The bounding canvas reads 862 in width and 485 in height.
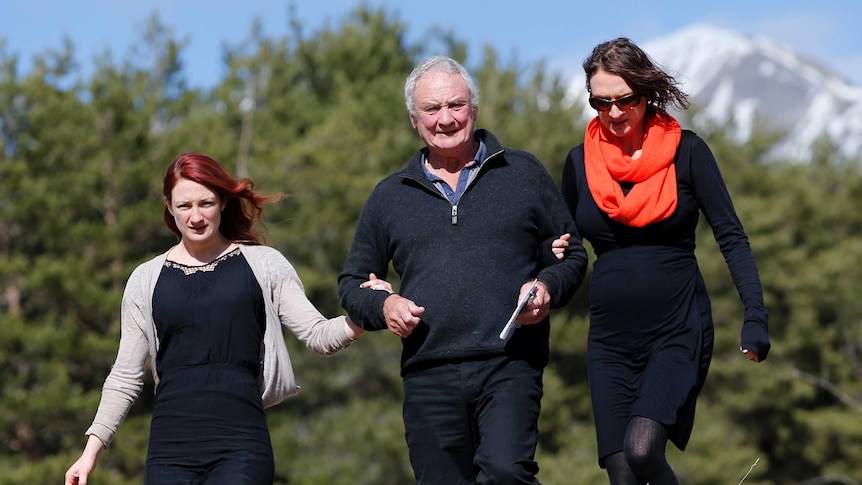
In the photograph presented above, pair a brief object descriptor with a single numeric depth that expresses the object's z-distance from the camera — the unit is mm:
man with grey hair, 8234
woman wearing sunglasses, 8617
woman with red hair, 8102
